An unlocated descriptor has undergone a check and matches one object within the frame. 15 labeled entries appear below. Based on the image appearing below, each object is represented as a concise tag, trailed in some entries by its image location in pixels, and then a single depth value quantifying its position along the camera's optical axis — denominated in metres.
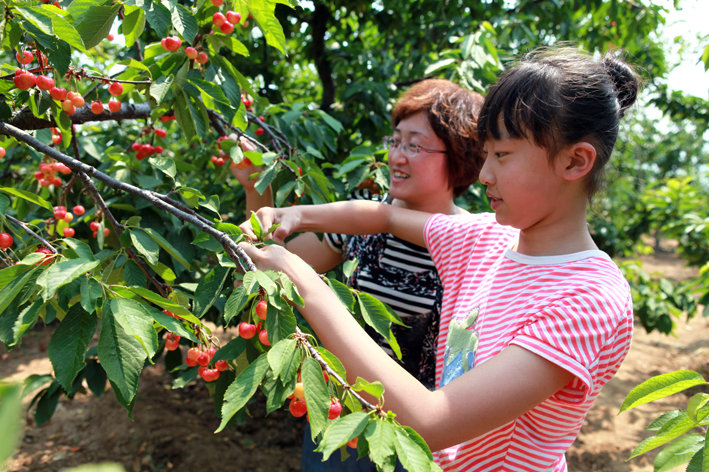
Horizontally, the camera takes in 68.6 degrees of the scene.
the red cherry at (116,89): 1.57
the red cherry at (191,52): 1.56
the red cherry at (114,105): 1.73
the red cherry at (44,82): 1.37
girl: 1.00
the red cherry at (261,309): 1.08
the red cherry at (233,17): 1.50
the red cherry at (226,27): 1.51
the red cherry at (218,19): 1.52
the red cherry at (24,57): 1.34
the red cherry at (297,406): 1.03
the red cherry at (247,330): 1.17
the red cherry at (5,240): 1.31
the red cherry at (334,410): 0.99
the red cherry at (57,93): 1.41
